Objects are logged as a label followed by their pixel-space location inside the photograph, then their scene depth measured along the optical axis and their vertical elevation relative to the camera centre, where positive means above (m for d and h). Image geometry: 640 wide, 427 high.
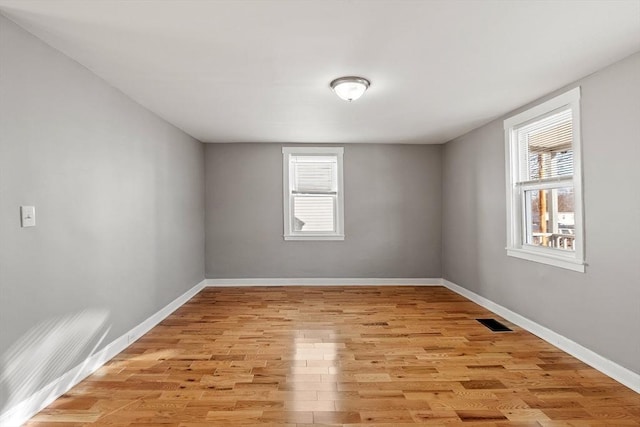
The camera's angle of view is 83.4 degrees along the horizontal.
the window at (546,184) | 3.13 +0.27
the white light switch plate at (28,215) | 2.19 +0.02
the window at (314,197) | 5.96 +0.27
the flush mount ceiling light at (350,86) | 3.03 +1.09
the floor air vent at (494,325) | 3.80 -1.25
